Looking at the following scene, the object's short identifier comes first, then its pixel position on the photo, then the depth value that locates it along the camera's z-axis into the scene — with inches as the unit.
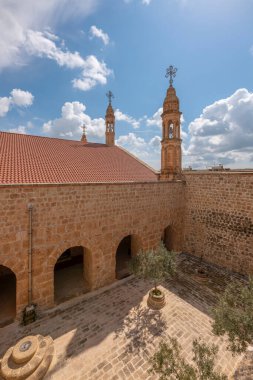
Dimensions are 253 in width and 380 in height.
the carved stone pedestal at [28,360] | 196.7
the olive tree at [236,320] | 180.7
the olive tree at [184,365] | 135.2
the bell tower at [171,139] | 498.9
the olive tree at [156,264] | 318.3
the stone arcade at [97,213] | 284.2
